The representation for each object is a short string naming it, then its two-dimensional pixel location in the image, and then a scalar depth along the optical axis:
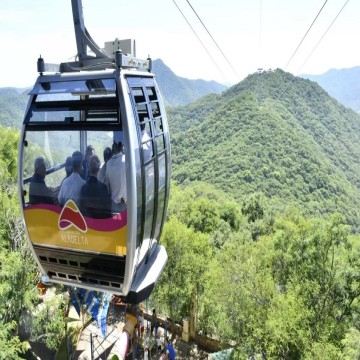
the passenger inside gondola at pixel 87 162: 4.99
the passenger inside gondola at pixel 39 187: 5.14
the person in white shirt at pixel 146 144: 4.98
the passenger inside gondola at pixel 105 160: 4.91
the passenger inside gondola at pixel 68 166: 5.04
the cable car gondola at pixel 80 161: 4.70
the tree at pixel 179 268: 14.96
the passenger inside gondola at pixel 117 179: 4.73
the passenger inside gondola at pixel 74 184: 4.95
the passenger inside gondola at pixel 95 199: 4.82
